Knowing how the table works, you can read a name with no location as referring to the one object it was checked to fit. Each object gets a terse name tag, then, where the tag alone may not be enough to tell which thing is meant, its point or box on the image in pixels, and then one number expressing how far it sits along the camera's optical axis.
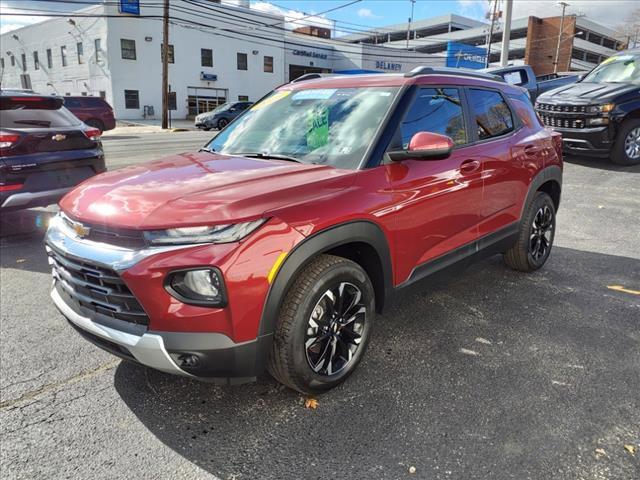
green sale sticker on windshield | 3.26
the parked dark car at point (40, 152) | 5.35
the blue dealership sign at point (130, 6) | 31.78
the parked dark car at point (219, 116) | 25.72
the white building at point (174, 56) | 35.16
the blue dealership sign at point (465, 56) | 43.50
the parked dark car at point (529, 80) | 11.68
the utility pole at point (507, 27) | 17.95
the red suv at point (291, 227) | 2.29
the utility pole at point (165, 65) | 26.67
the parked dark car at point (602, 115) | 9.20
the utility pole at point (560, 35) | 62.98
